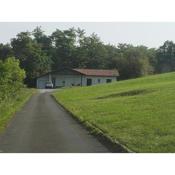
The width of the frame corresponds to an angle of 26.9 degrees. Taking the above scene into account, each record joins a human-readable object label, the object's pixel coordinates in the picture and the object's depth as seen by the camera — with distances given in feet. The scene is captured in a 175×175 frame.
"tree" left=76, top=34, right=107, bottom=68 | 281.63
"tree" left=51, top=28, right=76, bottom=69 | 283.72
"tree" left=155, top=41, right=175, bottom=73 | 297.76
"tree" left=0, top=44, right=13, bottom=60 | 261.06
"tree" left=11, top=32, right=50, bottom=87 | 246.39
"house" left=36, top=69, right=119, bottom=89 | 241.31
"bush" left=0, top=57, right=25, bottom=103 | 82.28
